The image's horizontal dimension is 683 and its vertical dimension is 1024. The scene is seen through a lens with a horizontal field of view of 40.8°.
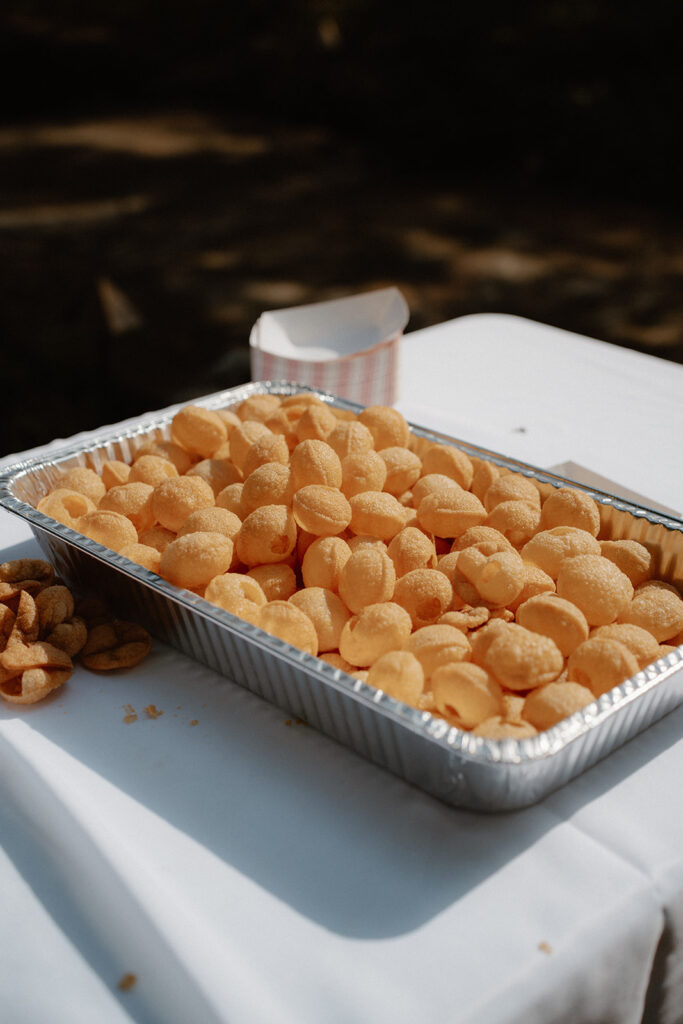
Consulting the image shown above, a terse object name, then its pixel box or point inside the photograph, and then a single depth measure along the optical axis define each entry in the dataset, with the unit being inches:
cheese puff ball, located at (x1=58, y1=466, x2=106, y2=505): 38.9
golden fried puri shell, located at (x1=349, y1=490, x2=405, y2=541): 34.1
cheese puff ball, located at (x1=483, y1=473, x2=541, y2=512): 36.3
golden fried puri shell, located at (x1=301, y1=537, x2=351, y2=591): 32.1
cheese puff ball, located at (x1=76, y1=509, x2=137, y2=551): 34.6
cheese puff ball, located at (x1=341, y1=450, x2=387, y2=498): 36.4
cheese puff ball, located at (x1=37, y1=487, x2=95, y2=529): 37.0
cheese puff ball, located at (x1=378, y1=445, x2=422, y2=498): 38.4
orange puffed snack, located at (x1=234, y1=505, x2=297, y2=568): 32.8
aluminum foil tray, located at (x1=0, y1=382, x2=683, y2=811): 24.8
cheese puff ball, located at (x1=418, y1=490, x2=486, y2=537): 34.8
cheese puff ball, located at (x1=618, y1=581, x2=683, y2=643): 29.7
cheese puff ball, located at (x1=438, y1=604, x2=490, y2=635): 29.8
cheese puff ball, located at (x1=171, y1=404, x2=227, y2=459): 41.2
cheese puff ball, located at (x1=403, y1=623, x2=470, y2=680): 27.7
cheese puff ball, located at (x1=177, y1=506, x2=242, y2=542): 33.2
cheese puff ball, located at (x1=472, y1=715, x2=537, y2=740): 25.3
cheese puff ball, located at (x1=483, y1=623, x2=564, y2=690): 26.4
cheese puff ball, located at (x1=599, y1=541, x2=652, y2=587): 33.0
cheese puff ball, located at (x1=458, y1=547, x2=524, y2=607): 30.2
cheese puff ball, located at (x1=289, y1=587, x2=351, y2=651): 30.1
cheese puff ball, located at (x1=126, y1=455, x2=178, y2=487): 38.5
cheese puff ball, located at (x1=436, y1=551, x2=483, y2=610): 31.2
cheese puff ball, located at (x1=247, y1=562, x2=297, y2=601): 32.8
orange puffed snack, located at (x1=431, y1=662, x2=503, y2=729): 26.0
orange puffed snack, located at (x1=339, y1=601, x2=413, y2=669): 28.4
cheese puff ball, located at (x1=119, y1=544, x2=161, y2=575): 33.8
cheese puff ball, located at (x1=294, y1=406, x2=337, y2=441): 39.7
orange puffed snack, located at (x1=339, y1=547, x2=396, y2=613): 30.2
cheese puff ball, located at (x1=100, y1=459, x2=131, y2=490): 39.8
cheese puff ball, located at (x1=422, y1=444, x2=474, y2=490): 38.7
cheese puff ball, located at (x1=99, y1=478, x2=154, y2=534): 36.2
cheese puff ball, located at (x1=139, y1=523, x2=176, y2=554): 35.4
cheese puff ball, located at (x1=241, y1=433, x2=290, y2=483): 37.3
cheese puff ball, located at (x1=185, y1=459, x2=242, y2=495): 38.9
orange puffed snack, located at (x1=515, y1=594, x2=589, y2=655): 28.2
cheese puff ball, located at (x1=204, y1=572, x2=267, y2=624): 30.7
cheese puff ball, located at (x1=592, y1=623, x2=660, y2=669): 28.0
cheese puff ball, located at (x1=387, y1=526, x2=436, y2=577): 32.6
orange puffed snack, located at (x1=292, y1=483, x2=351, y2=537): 33.1
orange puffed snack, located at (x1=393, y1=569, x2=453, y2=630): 30.5
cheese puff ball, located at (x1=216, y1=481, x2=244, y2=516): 35.9
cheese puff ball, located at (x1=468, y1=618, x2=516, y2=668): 27.3
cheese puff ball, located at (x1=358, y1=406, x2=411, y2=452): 41.5
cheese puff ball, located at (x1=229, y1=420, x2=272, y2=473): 39.8
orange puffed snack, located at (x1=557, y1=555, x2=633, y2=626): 29.5
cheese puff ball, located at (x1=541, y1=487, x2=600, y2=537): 35.3
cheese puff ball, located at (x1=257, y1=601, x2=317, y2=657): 29.0
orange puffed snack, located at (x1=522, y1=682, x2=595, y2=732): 25.7
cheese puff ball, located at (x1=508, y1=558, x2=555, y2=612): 31.1
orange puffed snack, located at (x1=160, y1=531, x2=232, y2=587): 31.7
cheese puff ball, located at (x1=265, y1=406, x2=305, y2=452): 41.4
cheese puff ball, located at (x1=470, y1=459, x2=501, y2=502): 38.6
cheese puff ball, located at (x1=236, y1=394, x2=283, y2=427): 44.5
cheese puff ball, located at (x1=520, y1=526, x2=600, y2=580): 32.4
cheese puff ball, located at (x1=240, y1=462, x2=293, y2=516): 34.8
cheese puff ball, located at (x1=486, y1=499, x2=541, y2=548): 34.8
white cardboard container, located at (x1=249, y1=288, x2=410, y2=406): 52.9
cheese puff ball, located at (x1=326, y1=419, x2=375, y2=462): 37.7
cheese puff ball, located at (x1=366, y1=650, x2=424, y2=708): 26.7
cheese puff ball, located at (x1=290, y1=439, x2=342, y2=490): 34.9
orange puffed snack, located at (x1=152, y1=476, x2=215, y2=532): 35.0
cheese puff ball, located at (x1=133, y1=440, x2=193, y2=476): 41.6
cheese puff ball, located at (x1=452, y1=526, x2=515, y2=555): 32.1
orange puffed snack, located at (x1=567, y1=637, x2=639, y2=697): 26.9
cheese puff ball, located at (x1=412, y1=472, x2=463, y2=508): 36.5
